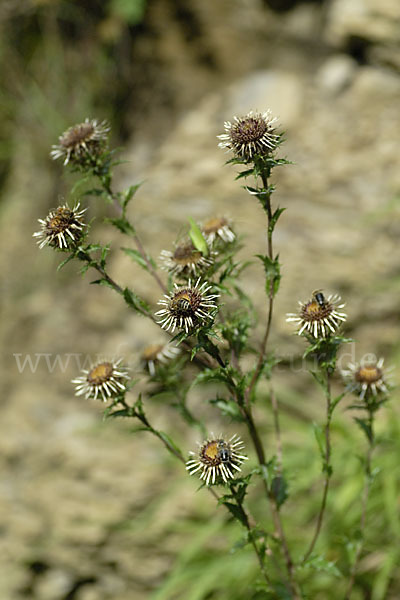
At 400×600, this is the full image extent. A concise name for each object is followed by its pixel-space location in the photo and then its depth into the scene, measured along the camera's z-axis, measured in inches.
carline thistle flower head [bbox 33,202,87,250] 51.6
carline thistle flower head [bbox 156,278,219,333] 50.8
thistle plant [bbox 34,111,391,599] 51.3
